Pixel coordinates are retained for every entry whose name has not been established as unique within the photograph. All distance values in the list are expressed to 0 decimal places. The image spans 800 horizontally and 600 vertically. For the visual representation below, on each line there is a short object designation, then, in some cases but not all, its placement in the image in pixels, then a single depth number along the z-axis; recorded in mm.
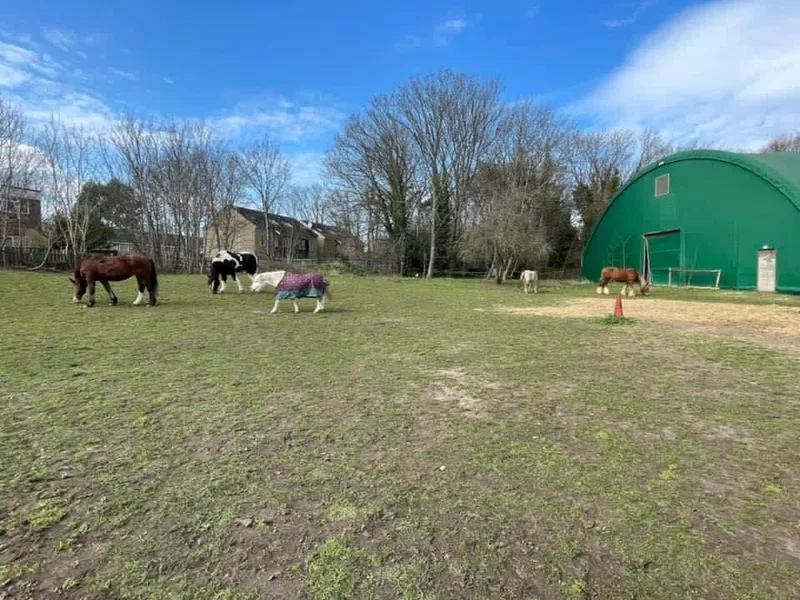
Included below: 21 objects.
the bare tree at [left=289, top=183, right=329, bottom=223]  46203
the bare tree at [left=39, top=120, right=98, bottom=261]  25938
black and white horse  14164
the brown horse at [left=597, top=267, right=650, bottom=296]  18922
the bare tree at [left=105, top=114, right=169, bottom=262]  29578
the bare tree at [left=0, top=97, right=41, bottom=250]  22230
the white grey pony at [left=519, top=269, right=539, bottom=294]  19922
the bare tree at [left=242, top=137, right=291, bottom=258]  38594
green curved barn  20511
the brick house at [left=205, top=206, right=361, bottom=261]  35712
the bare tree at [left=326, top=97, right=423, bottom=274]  36844
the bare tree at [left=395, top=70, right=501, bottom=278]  36469
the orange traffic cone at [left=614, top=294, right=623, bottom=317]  10548
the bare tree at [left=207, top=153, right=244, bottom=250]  32875
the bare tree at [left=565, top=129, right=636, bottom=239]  40219
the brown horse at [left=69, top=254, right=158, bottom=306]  9906
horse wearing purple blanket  10008
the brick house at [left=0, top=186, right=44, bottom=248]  23344
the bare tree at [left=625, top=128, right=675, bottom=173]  41656
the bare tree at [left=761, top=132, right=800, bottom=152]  40900
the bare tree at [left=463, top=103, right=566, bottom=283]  26578
